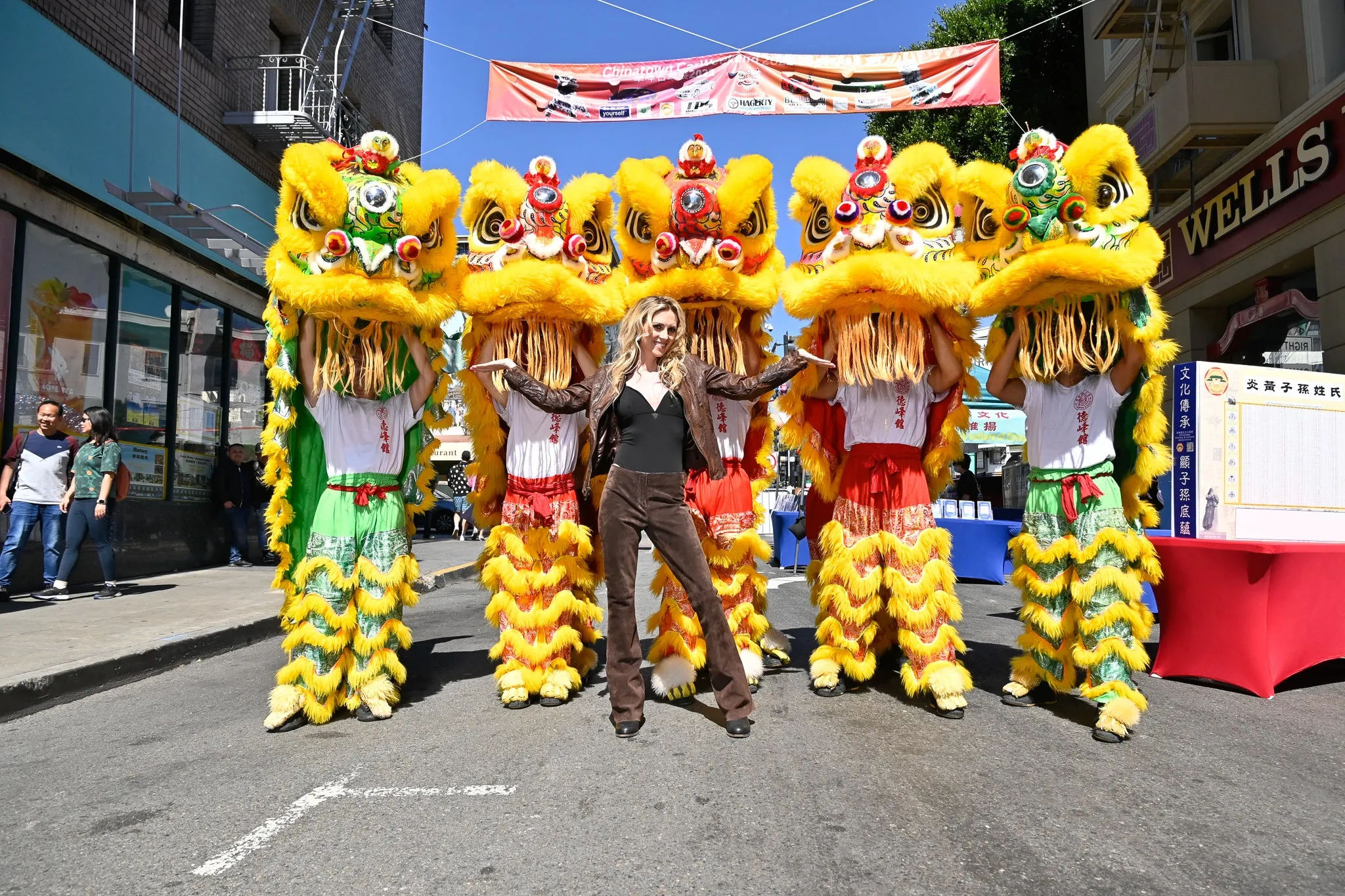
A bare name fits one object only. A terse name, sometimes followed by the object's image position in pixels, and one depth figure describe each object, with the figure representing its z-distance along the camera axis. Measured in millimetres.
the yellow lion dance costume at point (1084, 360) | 3613
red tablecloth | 4242
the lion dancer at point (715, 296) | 4031
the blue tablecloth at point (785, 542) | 11047
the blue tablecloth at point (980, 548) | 9062
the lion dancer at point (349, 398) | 3758
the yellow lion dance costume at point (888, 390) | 3814
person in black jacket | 10211
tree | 14484
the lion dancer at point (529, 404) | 3982
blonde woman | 3625
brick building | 7418
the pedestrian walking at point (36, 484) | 6902
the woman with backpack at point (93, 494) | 7180
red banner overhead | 7609
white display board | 4711
